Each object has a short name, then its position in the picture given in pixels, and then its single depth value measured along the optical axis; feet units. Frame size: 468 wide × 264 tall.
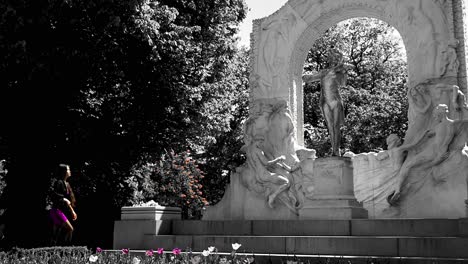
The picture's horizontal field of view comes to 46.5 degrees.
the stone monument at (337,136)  41.52
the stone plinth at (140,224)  44.47
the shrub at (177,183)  88.89
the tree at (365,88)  74.95
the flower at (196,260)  21.73
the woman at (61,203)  32.83
